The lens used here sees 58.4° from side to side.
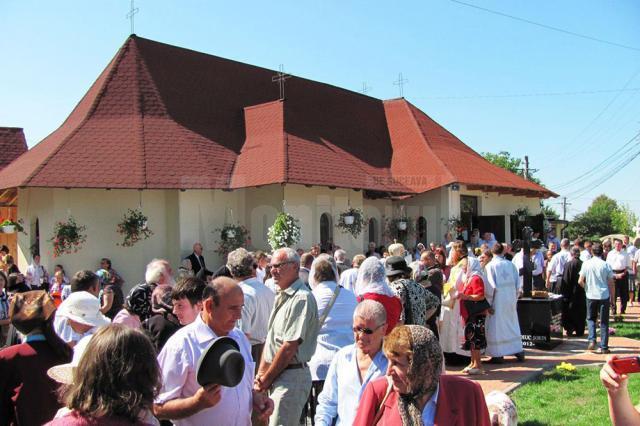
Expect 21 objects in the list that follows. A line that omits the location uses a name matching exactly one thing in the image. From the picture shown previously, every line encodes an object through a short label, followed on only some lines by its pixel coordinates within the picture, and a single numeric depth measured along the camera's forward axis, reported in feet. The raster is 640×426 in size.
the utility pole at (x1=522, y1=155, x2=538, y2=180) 150.20
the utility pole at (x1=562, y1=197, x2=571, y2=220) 292.86
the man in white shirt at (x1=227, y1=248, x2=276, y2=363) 18.08
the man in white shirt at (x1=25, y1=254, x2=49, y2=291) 50.44
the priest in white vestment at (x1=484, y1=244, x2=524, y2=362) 31.63
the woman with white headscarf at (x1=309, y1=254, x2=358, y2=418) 16.83
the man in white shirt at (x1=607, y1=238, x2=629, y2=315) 50.24
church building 55.42
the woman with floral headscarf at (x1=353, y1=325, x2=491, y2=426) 8.93
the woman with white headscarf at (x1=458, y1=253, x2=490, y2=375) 28.99
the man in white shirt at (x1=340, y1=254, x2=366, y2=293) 28.84
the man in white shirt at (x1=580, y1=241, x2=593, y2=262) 51.23
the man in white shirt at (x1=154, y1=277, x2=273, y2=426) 10.43
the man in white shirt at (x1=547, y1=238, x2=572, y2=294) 47.99
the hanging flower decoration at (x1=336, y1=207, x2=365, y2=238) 65.00
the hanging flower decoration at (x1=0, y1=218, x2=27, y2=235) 56.44
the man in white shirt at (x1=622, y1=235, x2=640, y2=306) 55.42
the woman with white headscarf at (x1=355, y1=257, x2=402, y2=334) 15.79
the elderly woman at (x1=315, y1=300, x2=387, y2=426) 11.90
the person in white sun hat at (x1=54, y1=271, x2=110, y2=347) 14.43
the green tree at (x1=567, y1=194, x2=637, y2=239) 257.75
